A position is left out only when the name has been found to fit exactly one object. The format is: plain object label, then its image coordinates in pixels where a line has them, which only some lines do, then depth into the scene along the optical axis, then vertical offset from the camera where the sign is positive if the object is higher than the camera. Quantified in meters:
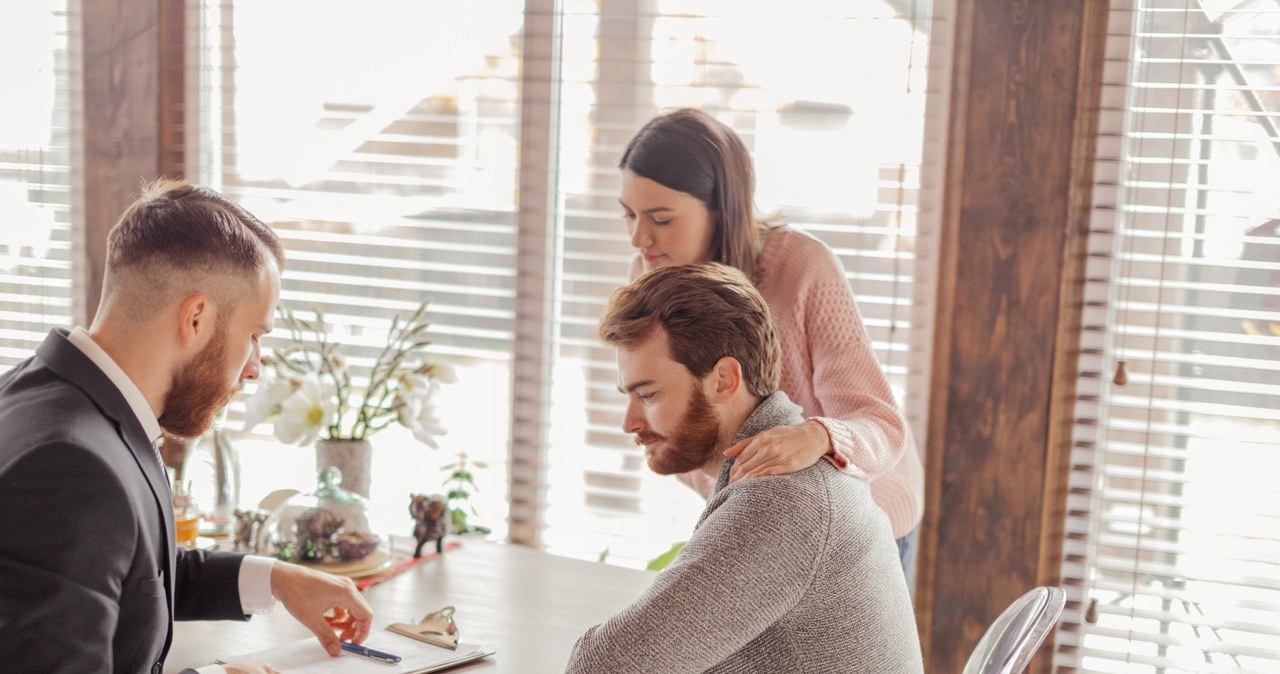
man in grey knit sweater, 1.37 -0.38
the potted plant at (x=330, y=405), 2.34 -0.41
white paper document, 1.63 -0.65
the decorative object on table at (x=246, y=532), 2.27 -0.64
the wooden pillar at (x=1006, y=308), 2.41 -0.17
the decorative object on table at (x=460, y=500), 2.53 -0.68
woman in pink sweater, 2.02 -0.06
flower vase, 2.38 -0.52
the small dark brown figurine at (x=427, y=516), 2.27 -0.60
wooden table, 1.76 -0.67
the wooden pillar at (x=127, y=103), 3.02 +0.24
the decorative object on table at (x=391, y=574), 2.08 -0.67
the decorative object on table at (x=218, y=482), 2.48 -0.61
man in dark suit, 1.17 -0.25
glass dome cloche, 2.13 -0.60
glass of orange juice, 2.21 -0.61
